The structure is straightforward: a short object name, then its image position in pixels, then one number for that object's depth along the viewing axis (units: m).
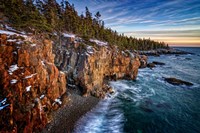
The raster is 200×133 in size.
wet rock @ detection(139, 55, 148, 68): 47.86
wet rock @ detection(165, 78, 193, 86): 29.81
